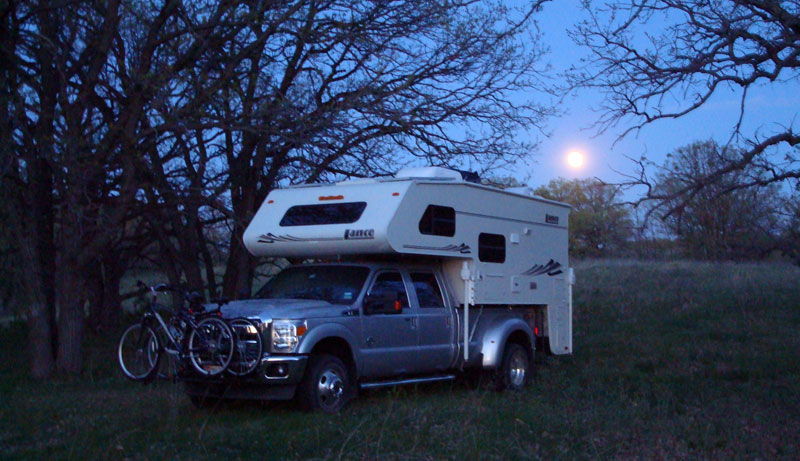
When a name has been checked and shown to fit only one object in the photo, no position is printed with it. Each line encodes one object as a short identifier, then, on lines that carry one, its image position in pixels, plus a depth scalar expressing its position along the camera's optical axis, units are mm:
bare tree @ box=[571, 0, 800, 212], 11406
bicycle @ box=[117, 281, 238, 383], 8945
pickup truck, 9023
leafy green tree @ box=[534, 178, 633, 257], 42750
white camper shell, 10203
